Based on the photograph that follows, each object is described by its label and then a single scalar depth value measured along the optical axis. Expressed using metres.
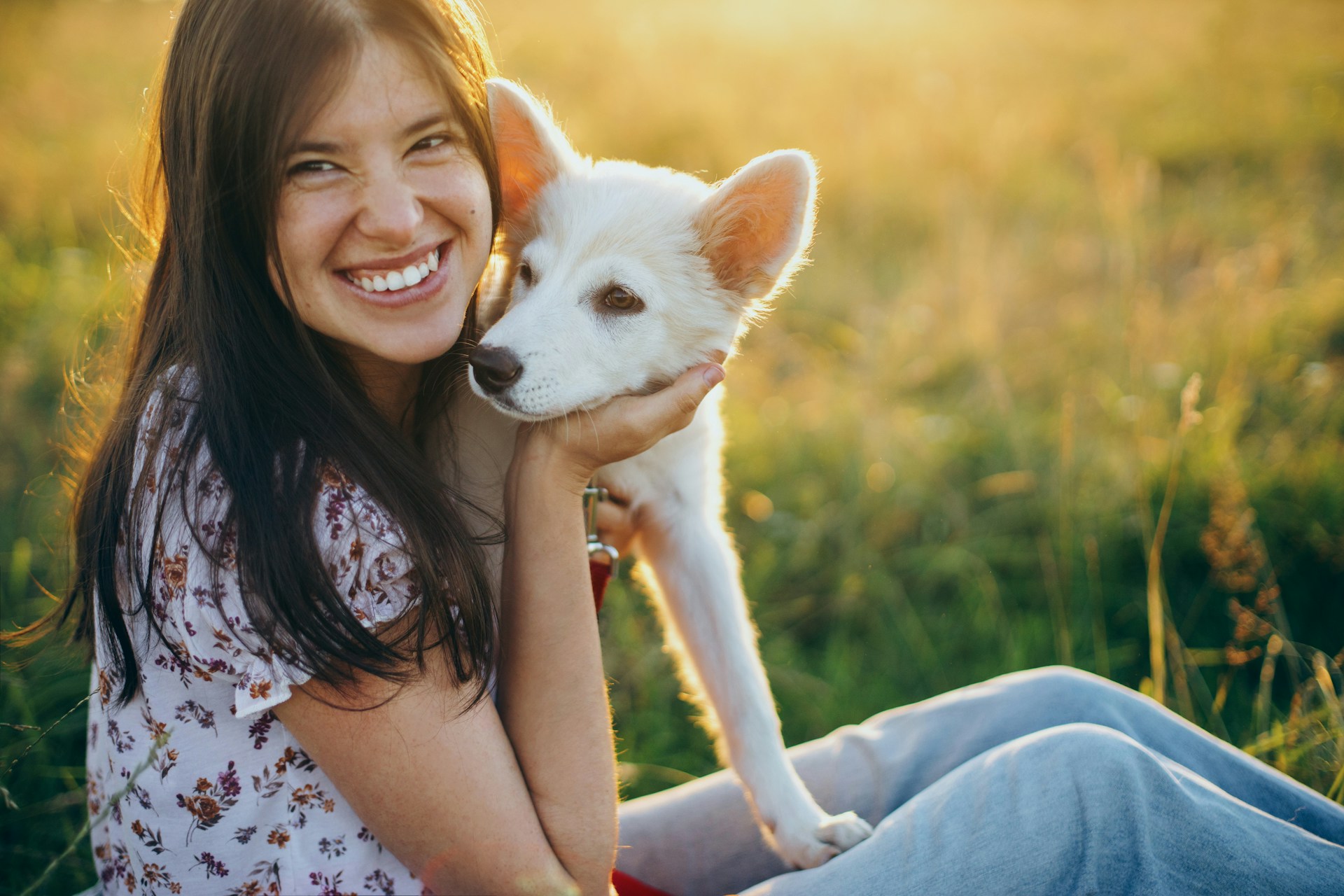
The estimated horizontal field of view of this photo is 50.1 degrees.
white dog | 0.87
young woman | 0.71
